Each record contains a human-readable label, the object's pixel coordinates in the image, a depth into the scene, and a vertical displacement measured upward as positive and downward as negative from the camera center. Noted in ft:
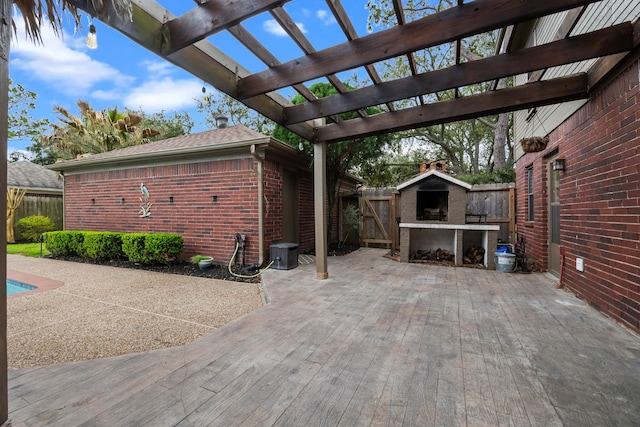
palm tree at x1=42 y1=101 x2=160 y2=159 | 38.29 +11.94
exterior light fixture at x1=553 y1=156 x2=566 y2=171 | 13.24 +2.26
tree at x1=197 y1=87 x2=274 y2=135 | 55.83 +21.23
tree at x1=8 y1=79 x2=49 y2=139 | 41.06 +15.72
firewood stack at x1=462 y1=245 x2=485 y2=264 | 19.16 -3.09
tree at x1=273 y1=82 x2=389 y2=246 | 22.27 +5.53
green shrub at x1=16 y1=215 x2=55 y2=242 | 36.63 -1.43
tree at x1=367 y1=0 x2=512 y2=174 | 33.35 +15.04
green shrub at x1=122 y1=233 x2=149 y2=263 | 20.30 -2.33
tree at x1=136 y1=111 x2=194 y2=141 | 62.18 +21.27
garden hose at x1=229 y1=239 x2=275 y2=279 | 17.24 -3.75
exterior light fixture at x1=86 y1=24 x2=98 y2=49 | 6.67 +4.32
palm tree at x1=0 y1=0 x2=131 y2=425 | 4.04 +0.97
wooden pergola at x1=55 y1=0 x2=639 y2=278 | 7.14 +5.01
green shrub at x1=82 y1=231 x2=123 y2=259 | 22.16 -2.37
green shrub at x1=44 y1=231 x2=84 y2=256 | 24.04 -2.34
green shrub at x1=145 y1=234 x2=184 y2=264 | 19.52 -2.29
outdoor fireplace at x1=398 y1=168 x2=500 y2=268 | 18.90 -0.83
